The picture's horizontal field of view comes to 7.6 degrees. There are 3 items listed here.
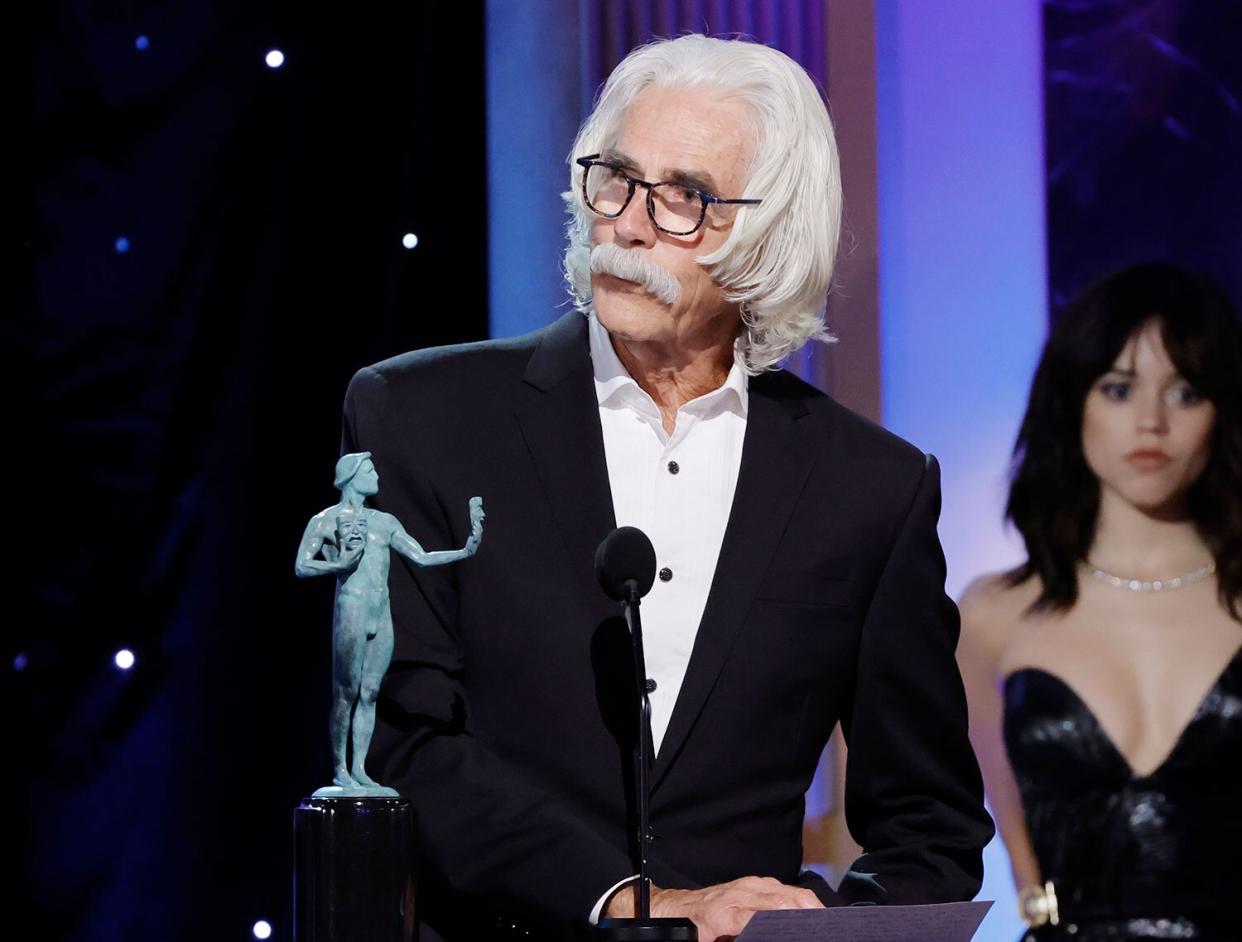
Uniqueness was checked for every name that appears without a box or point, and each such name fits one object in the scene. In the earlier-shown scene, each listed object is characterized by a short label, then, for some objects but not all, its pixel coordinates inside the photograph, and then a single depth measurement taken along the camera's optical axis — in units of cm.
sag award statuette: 643
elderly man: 664
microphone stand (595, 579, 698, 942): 638
